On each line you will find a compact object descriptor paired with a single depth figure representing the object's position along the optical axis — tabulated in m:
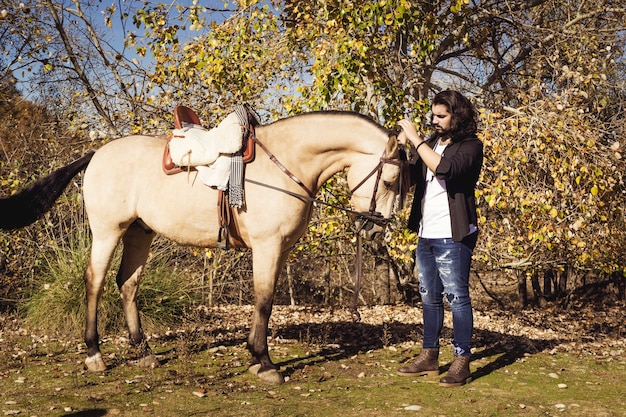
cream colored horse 4.14
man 3.94
